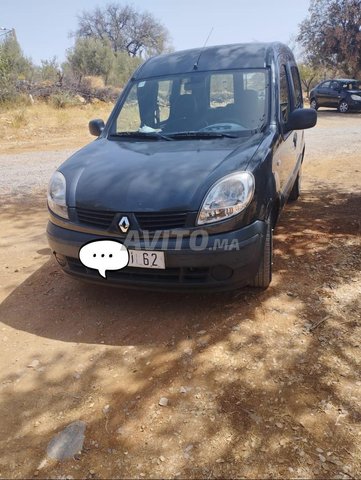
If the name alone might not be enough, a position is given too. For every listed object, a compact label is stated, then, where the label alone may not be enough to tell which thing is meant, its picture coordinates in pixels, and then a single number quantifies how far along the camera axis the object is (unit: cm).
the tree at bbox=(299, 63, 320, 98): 3241
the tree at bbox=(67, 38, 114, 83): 2517
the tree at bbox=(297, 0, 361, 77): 2097
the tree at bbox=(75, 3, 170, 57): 4106
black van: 261
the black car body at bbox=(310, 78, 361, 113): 1912
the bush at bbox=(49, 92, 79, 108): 1692
